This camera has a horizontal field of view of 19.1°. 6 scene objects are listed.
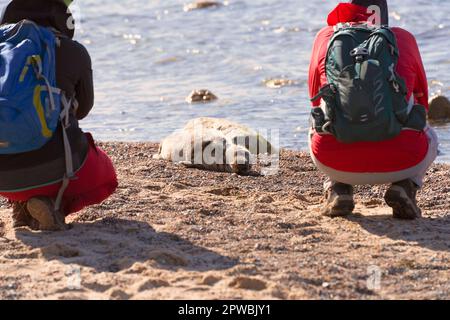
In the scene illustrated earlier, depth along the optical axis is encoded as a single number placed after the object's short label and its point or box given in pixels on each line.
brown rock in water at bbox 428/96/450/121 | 13.06
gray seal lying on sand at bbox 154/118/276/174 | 10.23
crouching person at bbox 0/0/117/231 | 6.88
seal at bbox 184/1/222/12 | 23.74
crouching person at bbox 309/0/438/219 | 7.18
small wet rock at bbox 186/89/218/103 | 14.61
